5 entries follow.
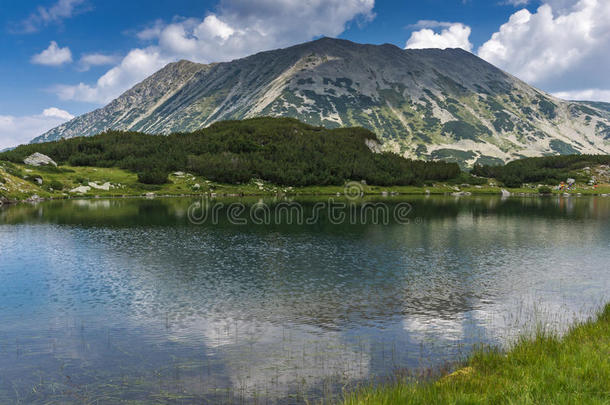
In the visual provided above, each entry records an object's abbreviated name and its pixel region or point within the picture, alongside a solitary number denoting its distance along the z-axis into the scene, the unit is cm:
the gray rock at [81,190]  14982
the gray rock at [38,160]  16478
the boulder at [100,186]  15675
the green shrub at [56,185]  14600
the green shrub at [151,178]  17025
